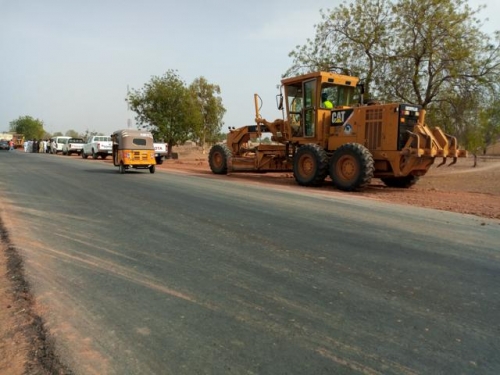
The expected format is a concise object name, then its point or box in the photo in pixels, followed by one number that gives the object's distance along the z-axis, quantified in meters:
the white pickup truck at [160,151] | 27.91
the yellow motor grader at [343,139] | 12.83
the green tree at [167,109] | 35.25
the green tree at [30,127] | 110.56
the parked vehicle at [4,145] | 59.88
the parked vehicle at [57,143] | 45.08
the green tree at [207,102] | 47.91
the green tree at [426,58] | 19.02
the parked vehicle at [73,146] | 40.75
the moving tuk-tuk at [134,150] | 17.89
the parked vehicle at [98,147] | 31.83
